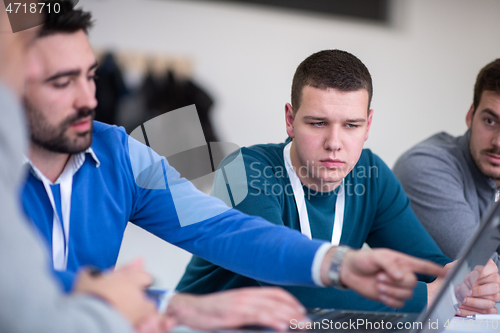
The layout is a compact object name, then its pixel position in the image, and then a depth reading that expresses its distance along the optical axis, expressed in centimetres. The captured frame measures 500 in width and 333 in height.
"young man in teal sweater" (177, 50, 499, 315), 97
